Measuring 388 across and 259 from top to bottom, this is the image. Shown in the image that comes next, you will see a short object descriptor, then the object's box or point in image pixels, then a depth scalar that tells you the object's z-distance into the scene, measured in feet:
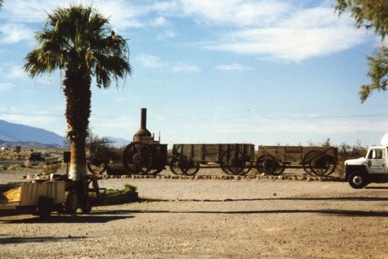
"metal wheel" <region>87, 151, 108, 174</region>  127.79
